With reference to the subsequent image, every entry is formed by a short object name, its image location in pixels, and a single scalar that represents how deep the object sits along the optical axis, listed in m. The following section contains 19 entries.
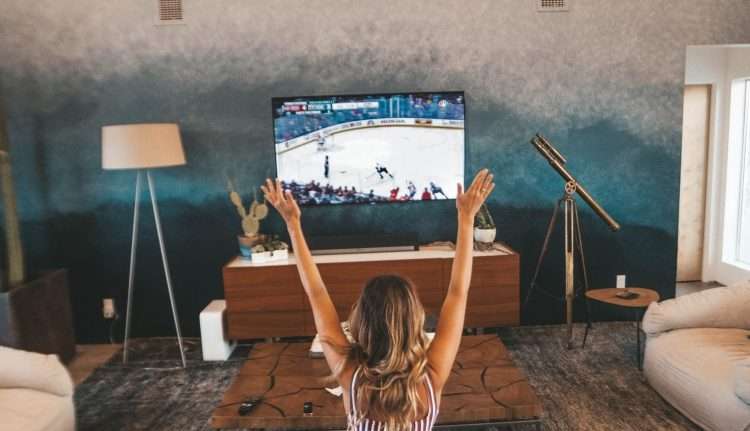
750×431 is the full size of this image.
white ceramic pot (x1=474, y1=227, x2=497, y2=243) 4.09
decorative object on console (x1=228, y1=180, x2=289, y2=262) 4.02
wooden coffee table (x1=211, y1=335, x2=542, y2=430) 2.32
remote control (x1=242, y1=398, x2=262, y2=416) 2.35
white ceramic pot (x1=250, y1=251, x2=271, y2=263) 3.98
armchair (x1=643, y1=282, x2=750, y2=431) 2.59
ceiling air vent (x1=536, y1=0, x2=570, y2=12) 4.13
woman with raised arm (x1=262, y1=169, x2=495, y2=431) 1.40
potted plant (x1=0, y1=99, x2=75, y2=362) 3.44
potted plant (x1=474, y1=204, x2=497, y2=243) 4.09
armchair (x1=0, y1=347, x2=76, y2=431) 2.46
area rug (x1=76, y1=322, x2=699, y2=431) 3.01
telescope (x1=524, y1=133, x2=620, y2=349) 3.92
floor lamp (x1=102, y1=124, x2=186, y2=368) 3.61
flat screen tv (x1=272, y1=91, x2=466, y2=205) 4.19
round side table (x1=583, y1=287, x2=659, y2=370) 3.53
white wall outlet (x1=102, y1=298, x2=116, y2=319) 4.37
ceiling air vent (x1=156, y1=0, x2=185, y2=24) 4.08
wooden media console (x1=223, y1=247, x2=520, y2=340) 3.93
